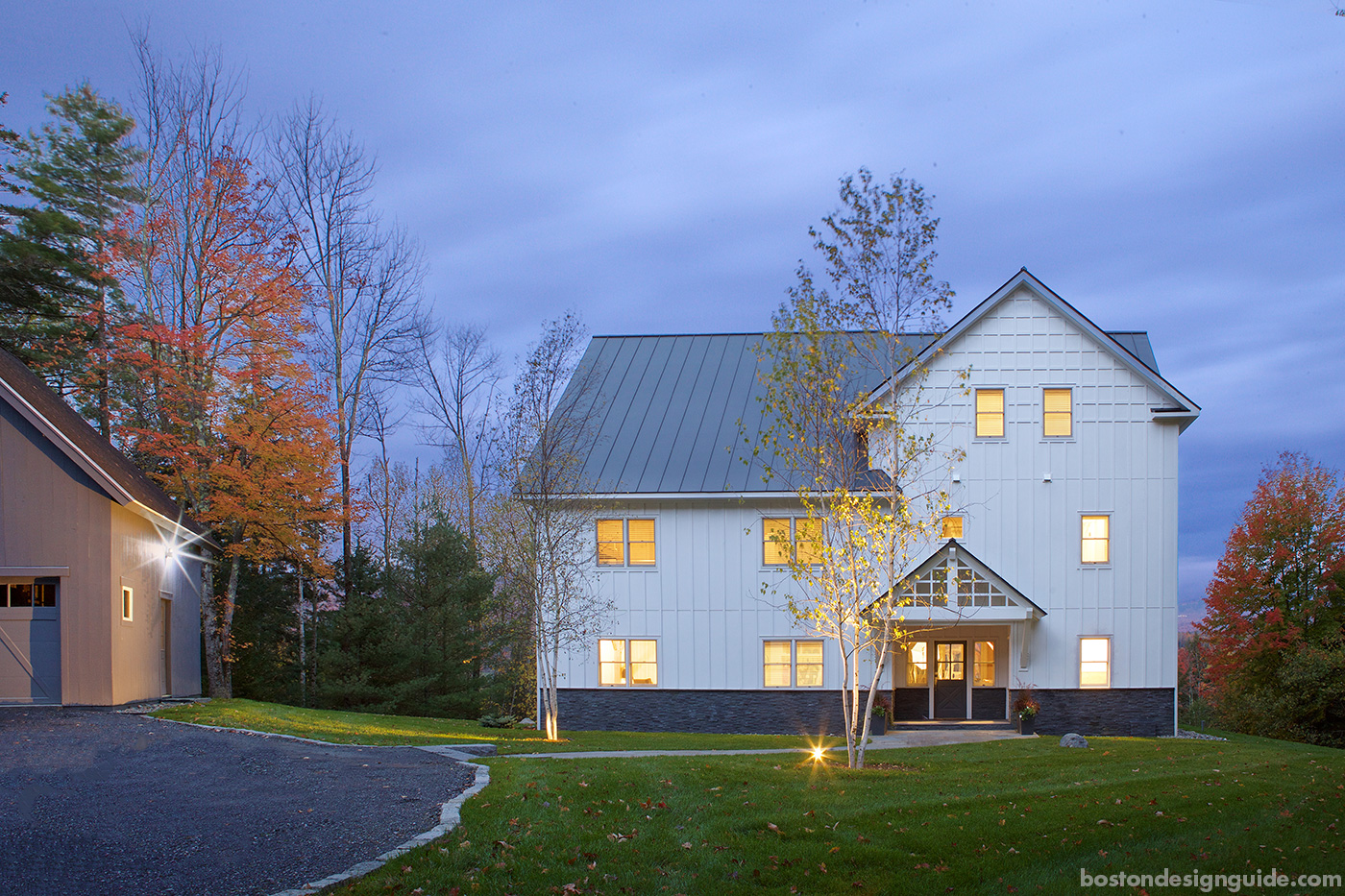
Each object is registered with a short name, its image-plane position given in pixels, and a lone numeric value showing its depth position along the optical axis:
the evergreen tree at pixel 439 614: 26.05
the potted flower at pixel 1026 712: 19.59
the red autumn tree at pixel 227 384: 20.53
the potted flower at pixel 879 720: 19.66
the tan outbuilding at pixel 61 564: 16.73
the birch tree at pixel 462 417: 35.66
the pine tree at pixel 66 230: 26.78
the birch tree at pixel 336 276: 28.36
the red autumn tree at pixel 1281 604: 27.72
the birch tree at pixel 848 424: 12.08
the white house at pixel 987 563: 20.30
